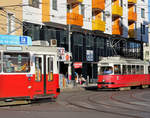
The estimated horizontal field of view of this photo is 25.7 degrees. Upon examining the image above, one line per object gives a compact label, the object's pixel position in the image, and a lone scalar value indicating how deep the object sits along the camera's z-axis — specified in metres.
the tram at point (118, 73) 27.30
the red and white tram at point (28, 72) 14.87
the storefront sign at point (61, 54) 30.67
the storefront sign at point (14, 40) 15.38
